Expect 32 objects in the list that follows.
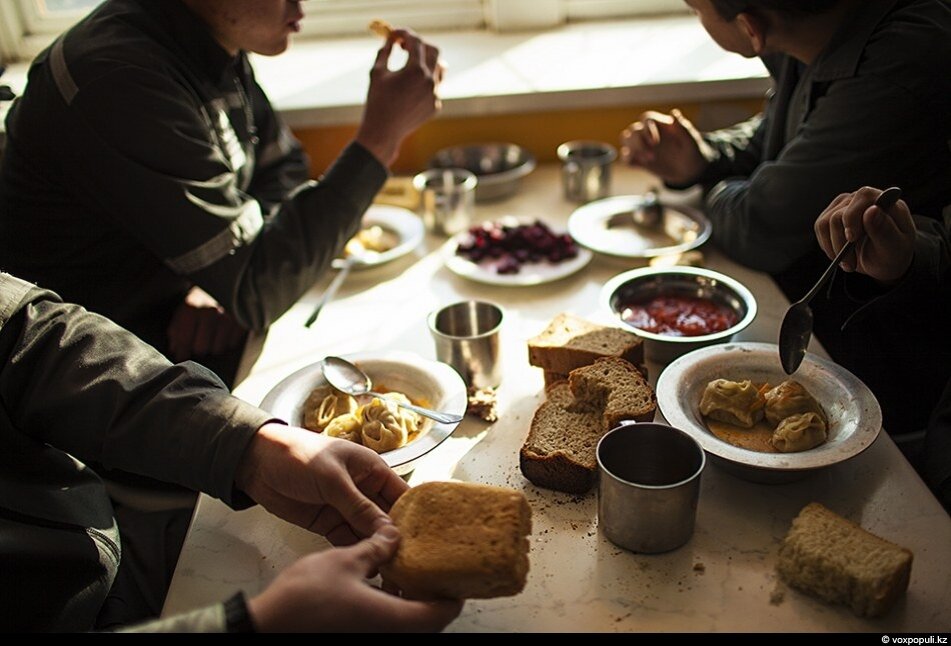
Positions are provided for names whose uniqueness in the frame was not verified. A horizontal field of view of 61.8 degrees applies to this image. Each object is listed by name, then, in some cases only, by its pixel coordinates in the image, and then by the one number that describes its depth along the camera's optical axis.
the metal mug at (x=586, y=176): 1.99
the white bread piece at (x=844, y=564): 0.87
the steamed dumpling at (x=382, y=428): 1.15
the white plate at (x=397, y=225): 1.77
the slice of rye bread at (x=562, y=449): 1.08
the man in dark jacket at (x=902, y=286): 1.16
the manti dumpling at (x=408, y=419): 1.19
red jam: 1.42
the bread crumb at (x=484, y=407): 1.26
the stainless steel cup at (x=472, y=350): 1.31
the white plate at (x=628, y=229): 1.77
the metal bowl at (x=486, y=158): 2.22
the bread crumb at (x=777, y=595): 0.91
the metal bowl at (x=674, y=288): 1.42
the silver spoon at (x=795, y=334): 1.19
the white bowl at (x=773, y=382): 1.03
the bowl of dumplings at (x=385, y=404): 1.14
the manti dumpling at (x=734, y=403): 1.13
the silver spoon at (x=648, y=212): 1.90
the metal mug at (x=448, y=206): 1.87
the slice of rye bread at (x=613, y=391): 1.12
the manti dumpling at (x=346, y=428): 1.18
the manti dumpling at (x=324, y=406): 1.21
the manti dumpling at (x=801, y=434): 1.07
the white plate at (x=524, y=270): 1.66
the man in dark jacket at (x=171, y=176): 1.39
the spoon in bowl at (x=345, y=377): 1.25
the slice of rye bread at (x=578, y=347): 1.29
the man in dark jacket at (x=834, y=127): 1.34
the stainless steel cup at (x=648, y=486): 0.95
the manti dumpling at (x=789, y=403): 1.12
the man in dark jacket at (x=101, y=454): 0.99
